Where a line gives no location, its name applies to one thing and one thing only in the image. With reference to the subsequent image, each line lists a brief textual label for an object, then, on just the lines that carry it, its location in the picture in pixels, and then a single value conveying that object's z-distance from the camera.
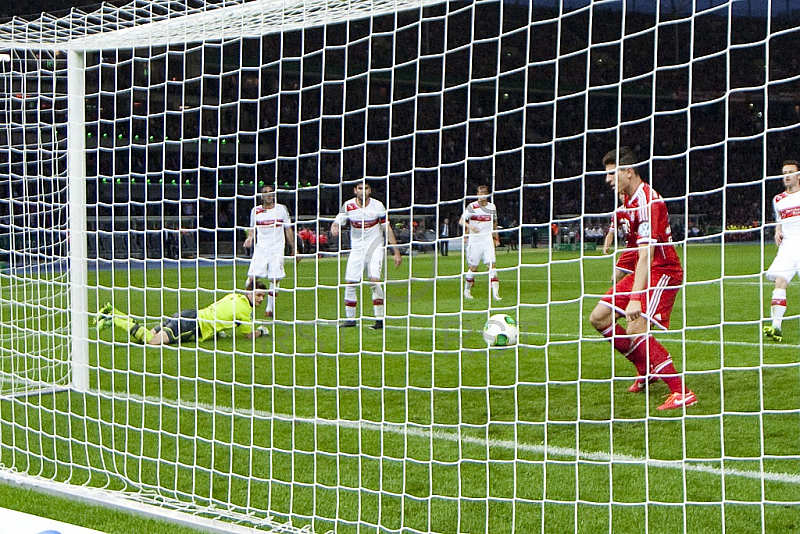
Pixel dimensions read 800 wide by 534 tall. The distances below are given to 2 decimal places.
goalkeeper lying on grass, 16.28
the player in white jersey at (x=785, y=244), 16.02
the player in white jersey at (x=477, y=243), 25.21
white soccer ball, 15.31
